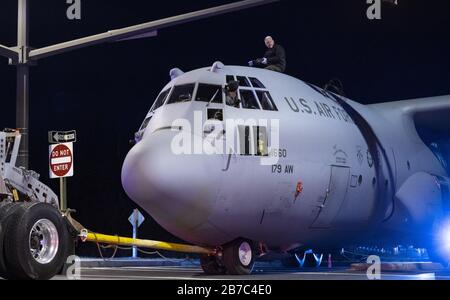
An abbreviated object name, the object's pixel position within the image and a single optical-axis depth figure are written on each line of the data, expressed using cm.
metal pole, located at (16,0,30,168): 1673
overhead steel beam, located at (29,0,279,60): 1598
